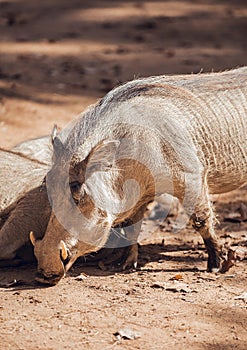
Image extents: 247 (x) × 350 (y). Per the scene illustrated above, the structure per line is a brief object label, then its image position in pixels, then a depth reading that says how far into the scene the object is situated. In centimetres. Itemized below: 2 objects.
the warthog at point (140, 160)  843
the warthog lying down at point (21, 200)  980
